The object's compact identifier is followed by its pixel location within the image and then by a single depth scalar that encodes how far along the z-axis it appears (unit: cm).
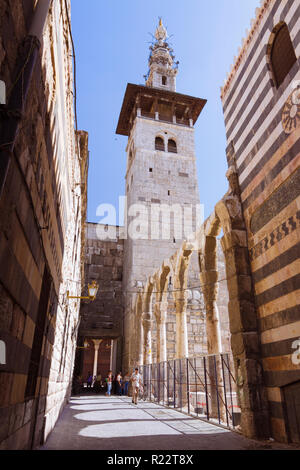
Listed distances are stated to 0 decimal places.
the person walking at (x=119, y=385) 1527
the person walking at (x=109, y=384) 1436
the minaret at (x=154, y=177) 1809
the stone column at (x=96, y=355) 2644
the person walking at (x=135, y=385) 1059
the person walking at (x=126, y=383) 1525
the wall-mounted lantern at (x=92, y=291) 790
